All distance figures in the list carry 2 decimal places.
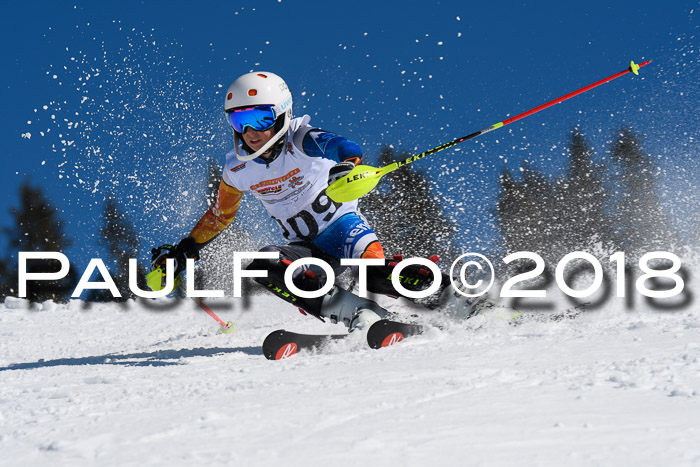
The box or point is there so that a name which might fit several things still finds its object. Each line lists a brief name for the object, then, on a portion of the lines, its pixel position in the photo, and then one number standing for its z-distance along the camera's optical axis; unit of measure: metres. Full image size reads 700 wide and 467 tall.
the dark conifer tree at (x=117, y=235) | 47.97
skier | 9.02
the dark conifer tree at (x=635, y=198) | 28.17
